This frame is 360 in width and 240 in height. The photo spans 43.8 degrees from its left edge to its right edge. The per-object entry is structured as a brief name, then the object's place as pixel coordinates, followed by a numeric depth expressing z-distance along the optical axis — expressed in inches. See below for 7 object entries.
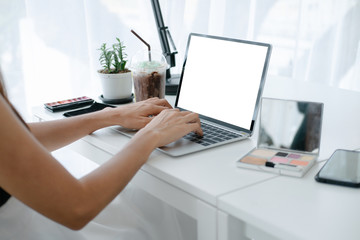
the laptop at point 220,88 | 42.2
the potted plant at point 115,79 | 56.4
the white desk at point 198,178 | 32.1
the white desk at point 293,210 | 25.9
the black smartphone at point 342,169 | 31.3
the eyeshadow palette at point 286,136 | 34.9
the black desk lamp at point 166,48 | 60.2
